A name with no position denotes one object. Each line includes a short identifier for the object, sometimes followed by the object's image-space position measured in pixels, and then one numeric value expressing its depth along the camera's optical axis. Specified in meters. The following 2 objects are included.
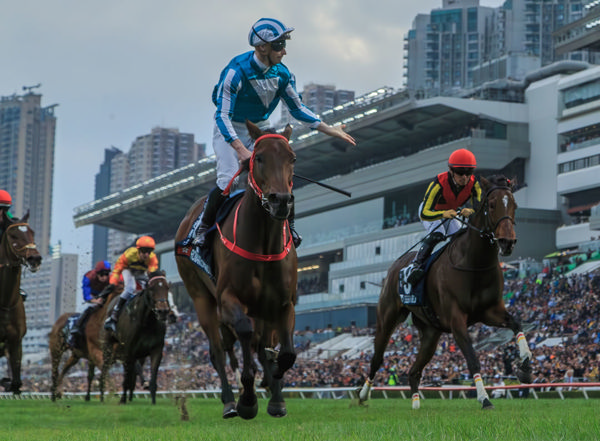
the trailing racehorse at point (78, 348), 17.62
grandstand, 51.62
